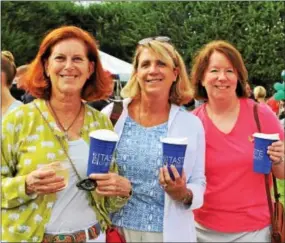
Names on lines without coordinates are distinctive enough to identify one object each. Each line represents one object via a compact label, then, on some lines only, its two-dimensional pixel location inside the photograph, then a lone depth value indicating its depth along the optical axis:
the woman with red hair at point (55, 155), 2.23
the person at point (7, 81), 4.21
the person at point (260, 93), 11.83
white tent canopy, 16.67
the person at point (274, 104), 11.63
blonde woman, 2.66
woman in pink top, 3.02
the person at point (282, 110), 10.95
